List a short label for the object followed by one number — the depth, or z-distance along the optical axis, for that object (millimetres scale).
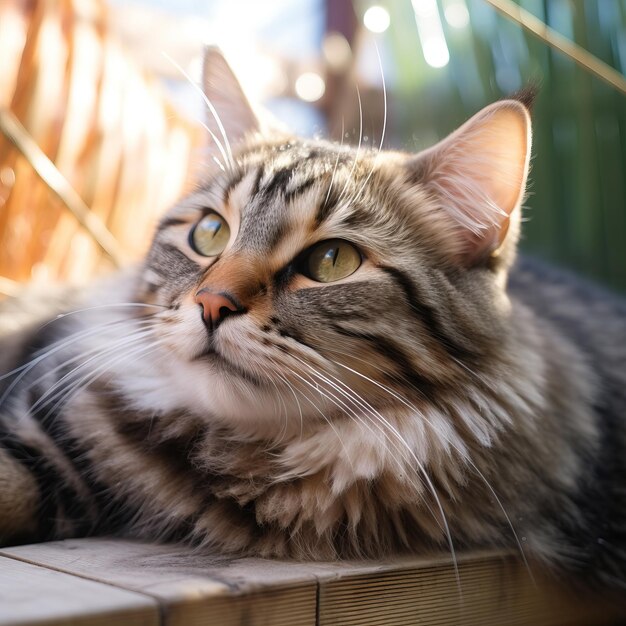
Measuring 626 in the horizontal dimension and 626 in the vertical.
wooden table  321
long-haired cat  393
